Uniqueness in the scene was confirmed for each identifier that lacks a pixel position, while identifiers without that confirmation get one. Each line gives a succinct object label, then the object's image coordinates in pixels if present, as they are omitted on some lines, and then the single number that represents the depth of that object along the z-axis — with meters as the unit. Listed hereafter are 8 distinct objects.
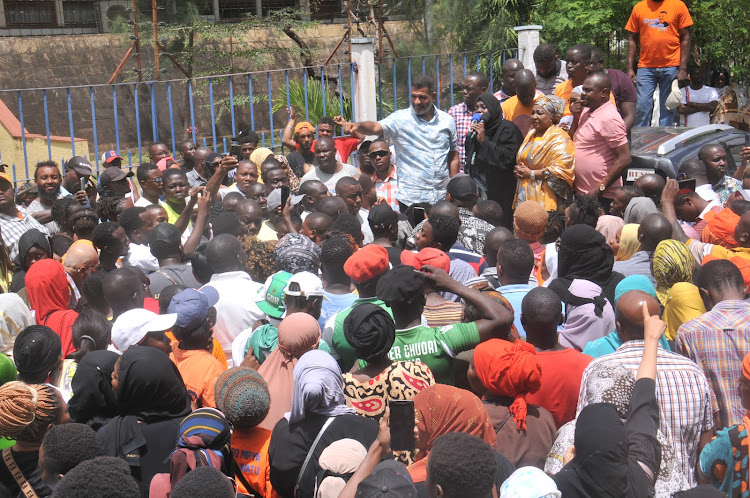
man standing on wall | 9.95
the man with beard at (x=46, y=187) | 7.45
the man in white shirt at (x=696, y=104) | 10.85
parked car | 8.18
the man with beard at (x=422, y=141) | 7.75
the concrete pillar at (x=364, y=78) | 10.45
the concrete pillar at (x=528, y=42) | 11.41
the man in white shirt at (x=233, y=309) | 5.08
